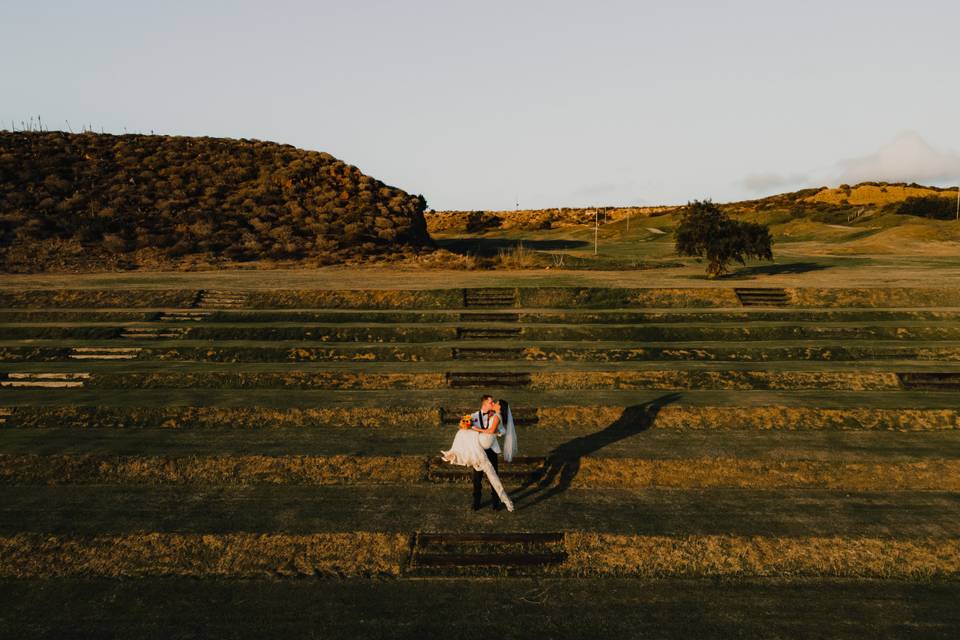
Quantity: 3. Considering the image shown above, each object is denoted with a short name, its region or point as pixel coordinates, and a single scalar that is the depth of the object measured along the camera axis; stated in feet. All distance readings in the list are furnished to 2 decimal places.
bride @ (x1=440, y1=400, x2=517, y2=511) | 38.32
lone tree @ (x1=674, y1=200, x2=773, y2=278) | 123.65
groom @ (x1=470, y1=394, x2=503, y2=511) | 38.65
